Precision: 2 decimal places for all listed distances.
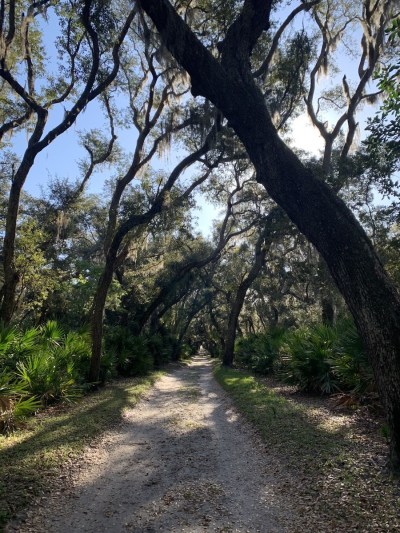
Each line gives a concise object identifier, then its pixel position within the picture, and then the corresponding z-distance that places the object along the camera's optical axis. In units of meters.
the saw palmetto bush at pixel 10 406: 6.34
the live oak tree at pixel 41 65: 10.16
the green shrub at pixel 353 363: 7.55
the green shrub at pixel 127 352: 15.33
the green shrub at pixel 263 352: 16.11
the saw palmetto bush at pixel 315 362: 9.80
